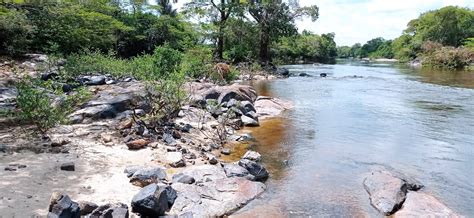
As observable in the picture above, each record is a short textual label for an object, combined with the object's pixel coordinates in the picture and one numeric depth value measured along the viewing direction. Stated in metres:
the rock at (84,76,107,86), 15.50
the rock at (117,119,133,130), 10.02
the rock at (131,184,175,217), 5.70
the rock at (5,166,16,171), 6.64
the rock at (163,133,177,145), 9.64
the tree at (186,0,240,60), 34.28
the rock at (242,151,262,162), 9.13
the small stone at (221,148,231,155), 9.72
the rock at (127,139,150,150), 8.93
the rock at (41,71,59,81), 15.72
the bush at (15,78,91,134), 8.26
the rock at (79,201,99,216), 5.46
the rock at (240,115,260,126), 13.04
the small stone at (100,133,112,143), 9.11
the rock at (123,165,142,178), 7.25
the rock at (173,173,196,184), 7.17
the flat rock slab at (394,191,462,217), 6.49
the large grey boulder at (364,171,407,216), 6.78
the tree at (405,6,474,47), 67.00
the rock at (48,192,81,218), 4.98
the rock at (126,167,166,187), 6.96
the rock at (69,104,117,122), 10.41
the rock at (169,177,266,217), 6.27
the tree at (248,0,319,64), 36.09
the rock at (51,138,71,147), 8.26
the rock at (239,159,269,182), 8.05
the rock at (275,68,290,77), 32.82
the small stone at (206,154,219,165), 8.74
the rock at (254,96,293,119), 15.14
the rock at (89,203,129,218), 5.26
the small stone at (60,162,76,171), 7.00
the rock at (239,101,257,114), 14.04
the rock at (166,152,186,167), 8.31
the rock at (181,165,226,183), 7.49
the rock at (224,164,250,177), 7.87
